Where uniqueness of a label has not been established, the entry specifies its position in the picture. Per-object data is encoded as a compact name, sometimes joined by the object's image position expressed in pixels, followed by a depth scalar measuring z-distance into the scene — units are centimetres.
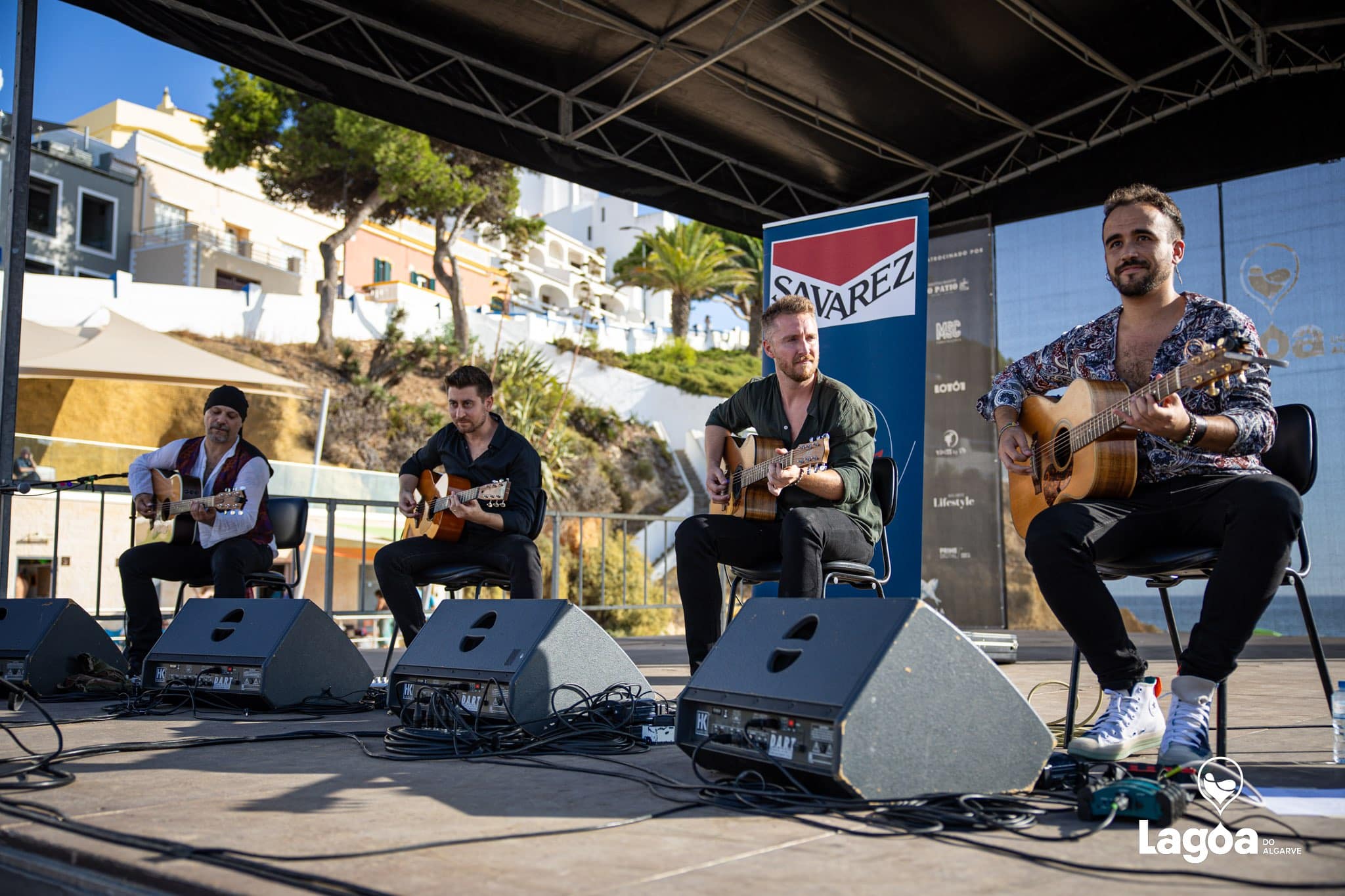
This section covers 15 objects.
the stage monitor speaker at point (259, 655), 344
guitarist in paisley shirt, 229
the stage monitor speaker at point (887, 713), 179
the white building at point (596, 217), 5328
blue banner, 560
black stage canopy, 556
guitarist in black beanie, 441
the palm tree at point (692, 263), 3219
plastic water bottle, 230
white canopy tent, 1008
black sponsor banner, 835
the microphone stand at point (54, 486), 453
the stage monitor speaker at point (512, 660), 275
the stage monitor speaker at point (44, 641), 392
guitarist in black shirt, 419
